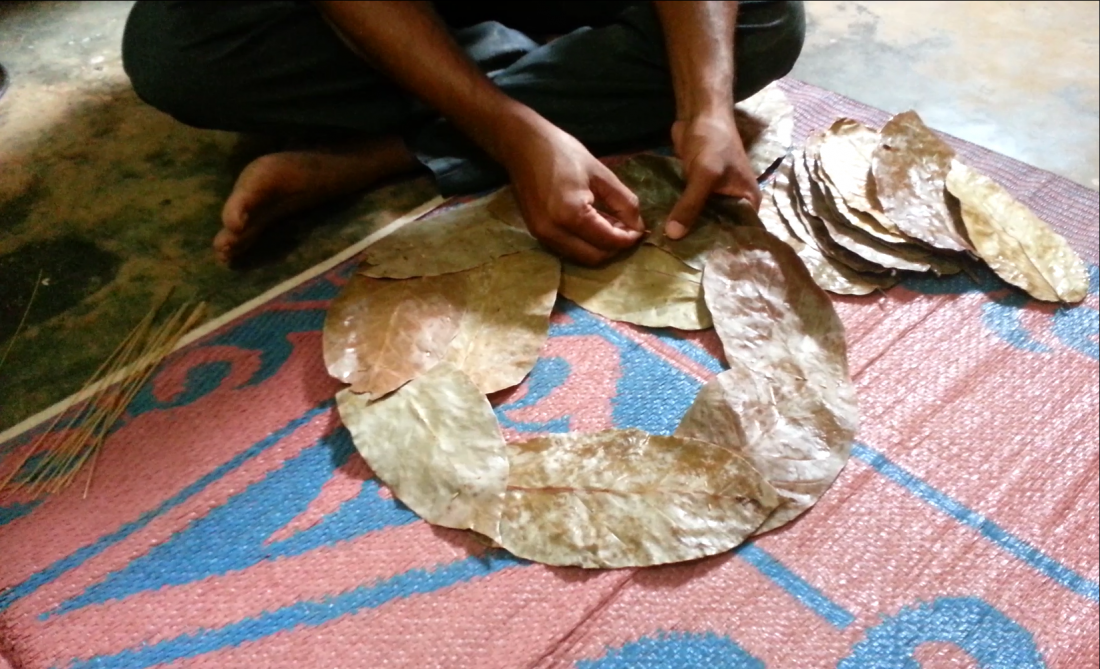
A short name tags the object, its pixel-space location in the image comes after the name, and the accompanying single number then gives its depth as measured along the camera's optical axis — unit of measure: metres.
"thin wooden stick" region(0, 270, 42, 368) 0.84
